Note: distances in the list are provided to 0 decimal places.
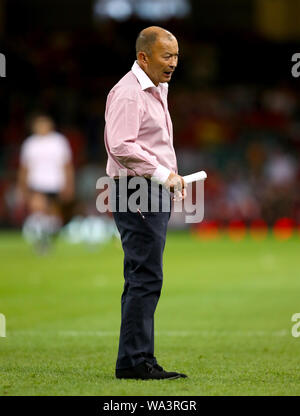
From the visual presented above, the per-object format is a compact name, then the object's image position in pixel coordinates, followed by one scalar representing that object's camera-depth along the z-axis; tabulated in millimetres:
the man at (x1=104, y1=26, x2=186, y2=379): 11570
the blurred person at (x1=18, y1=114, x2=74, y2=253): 34750
